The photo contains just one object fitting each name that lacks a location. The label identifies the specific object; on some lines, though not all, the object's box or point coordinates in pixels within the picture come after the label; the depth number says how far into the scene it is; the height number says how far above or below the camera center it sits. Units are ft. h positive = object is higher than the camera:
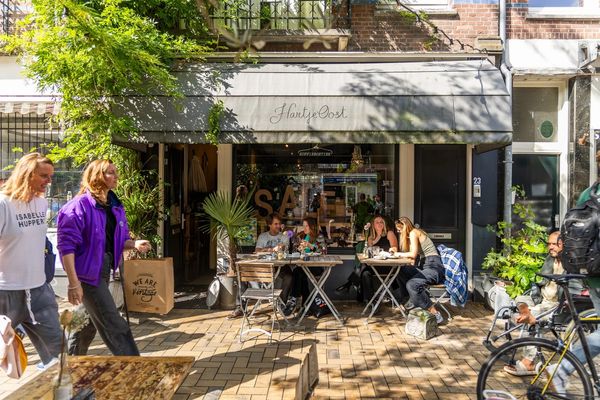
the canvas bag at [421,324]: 19.61 -5.07
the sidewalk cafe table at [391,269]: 21.35 -3.10
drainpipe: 25.55 +2.46
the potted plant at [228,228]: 23.48 -1.36
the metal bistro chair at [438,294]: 21.67 -4.43
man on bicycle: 16.60 -2.98
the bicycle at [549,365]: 11.89 -4.21
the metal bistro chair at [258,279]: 19.72 -3.25
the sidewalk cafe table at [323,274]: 21.04 -3.19
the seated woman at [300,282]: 23.26 -4.01
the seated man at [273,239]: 24.40 -1.97
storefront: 21.70 +3.93
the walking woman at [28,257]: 12.69 -1.50
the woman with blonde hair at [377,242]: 23.93 -2.09
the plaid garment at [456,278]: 21.53 -3.46
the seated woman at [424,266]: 21.11 -2.94
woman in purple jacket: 12.80 -1.34
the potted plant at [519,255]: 22.04 -2.66
